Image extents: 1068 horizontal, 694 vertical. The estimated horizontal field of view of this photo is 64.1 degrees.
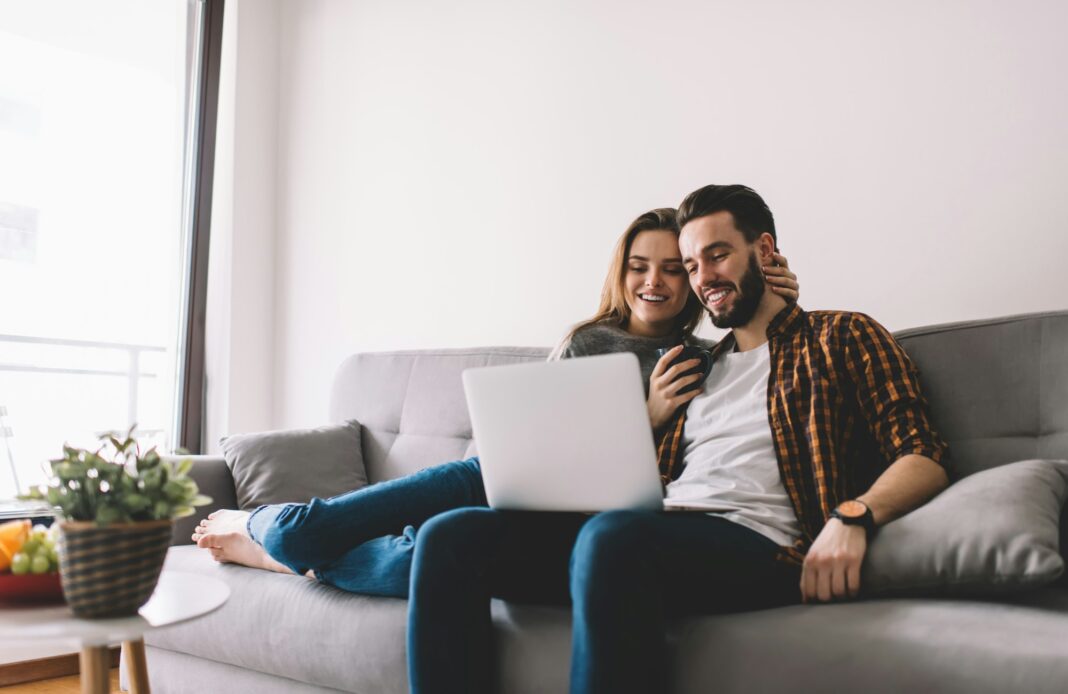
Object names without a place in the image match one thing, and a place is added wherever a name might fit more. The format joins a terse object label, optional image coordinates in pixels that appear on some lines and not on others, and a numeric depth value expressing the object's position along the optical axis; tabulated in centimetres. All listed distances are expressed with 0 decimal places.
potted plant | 104
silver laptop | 121
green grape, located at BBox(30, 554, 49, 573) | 110
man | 115
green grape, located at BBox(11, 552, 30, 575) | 110
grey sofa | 106
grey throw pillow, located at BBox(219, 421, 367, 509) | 219
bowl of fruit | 111
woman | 156
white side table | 98
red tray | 111
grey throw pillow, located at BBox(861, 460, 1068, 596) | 114
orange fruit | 112
